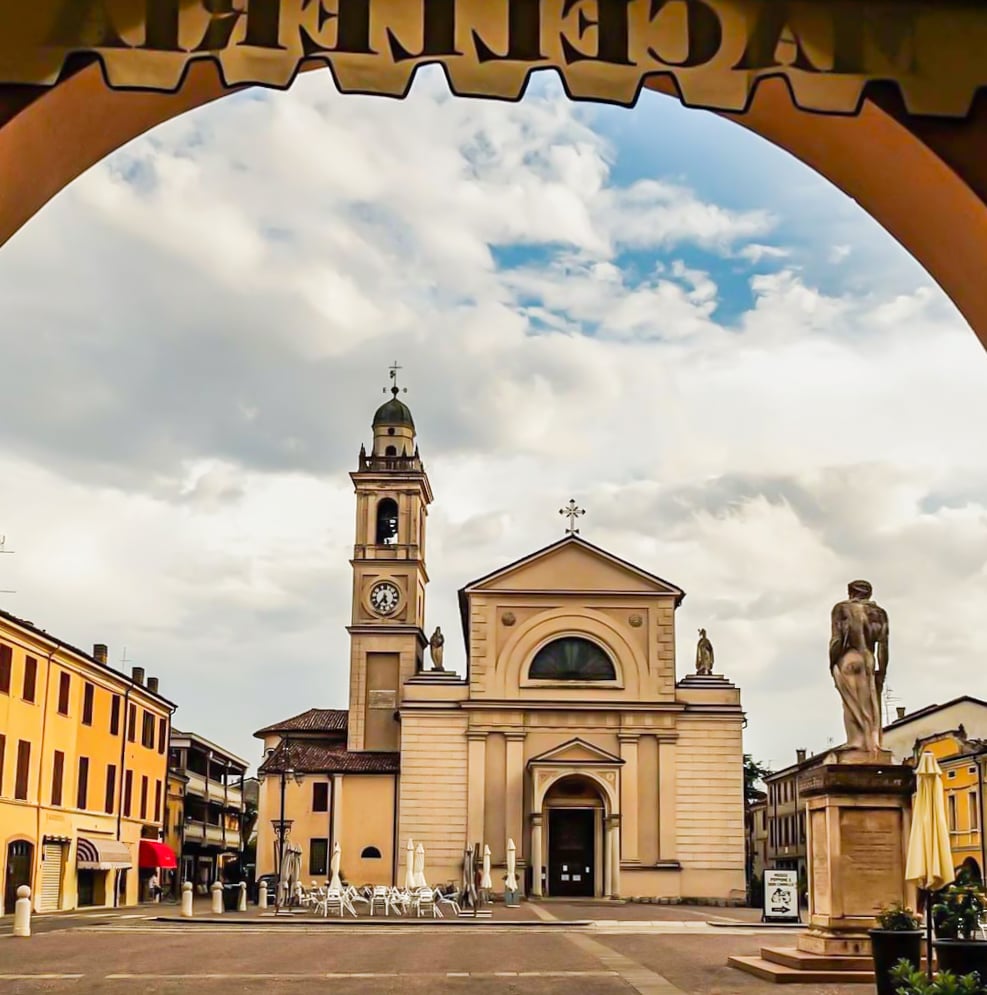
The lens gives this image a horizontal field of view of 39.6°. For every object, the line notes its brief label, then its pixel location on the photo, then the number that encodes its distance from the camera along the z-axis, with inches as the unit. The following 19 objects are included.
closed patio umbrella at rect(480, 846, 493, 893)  1587.1
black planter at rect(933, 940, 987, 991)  461.4
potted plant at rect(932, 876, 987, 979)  462.0
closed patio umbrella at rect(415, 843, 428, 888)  1432.1
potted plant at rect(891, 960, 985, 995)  335.2
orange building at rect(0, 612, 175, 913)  1409.9
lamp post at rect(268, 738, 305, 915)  1530.5
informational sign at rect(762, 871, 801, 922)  1270.9
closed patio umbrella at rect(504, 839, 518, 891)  1580.6
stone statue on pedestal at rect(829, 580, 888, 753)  647.1
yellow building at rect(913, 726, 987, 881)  1807.3
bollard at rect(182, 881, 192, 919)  1423.5
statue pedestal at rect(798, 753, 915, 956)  609.6
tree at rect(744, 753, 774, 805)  3597.4
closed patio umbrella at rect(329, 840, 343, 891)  1437.0
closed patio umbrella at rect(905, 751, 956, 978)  524.4
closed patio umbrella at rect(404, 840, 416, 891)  1432.5
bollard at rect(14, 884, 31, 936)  1057.5
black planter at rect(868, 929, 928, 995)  490.0
